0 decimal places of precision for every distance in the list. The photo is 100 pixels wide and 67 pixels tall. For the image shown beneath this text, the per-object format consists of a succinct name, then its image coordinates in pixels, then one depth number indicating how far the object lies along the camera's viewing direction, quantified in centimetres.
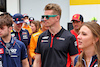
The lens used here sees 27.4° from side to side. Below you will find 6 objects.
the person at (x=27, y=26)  853
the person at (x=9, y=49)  366
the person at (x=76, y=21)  547
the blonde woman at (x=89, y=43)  256
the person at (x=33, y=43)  565
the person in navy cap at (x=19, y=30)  546
